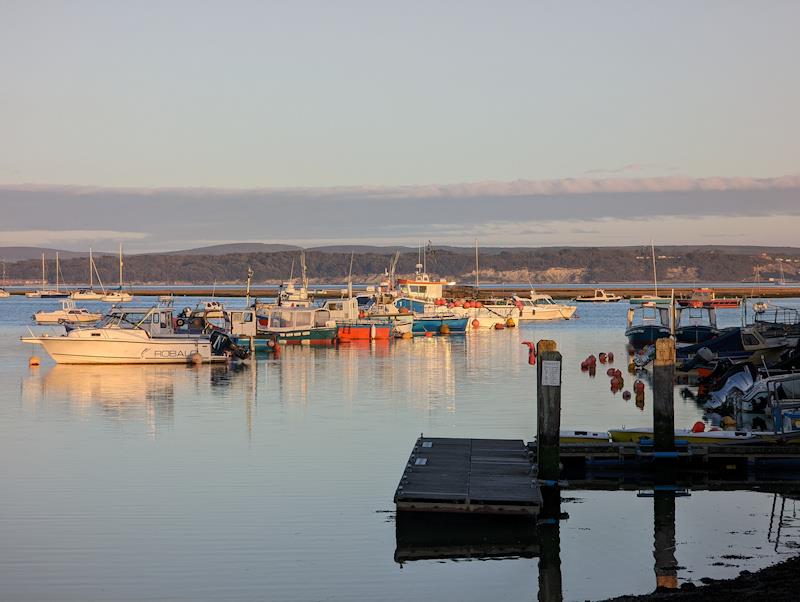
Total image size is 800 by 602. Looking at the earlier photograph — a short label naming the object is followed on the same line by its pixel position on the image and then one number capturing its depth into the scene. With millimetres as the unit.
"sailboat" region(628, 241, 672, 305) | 115419
